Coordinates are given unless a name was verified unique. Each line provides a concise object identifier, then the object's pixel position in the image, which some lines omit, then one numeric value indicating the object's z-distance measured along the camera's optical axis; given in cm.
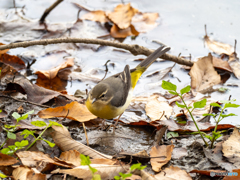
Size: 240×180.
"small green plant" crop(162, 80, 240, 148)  684
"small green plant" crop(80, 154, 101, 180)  486
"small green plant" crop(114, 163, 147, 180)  474
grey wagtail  862
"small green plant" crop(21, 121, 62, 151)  675
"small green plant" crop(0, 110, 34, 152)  655
